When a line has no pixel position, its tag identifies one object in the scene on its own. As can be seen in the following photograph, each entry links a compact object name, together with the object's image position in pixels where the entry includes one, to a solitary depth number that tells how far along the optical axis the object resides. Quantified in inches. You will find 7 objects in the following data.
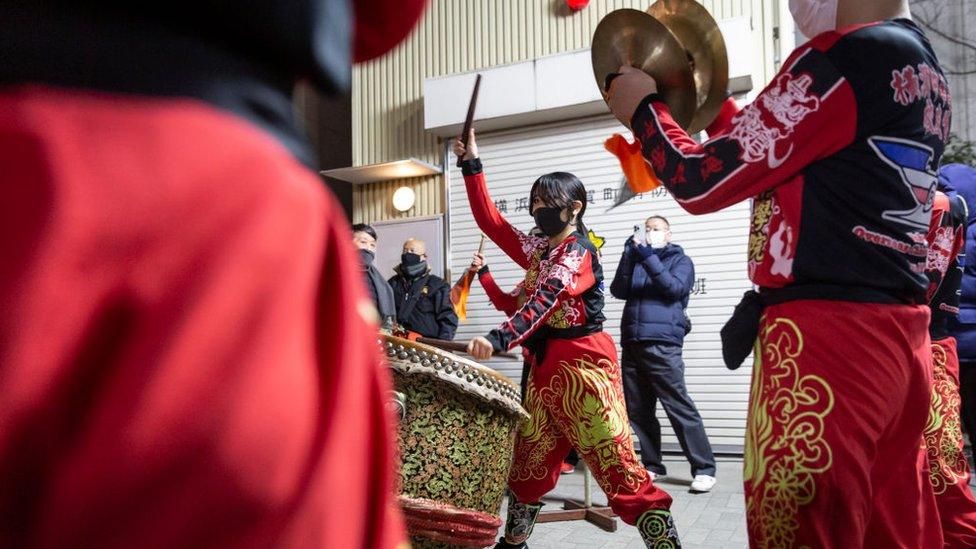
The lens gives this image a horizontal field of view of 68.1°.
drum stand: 169.9
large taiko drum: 79.2
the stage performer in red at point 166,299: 17.1
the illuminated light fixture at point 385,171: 334.3
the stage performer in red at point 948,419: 106.2
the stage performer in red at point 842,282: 54.8
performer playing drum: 119.2
